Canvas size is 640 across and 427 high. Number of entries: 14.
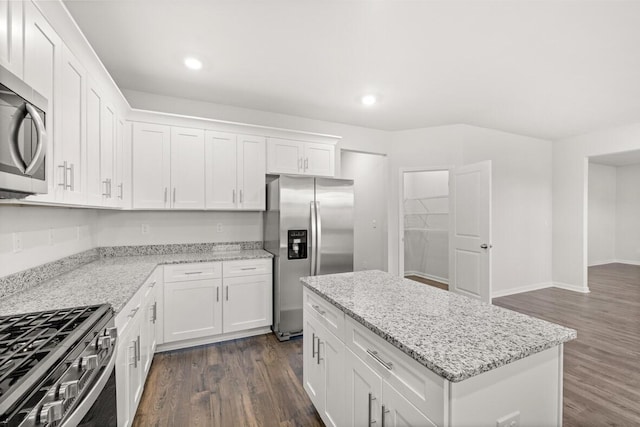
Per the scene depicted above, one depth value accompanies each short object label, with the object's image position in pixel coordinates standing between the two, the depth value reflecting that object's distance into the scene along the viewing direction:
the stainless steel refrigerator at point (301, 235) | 3.13
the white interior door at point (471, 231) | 3.74
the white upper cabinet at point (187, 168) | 3.05
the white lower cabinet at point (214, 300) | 2.79
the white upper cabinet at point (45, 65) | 1.25
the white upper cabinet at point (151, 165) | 2.90
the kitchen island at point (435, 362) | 0.93
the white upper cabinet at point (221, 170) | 3.20
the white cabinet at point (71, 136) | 1.54
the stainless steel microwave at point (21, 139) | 1.01
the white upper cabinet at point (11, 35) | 1.09
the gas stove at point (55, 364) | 0.79
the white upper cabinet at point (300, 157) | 3.51
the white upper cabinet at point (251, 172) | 3.34
